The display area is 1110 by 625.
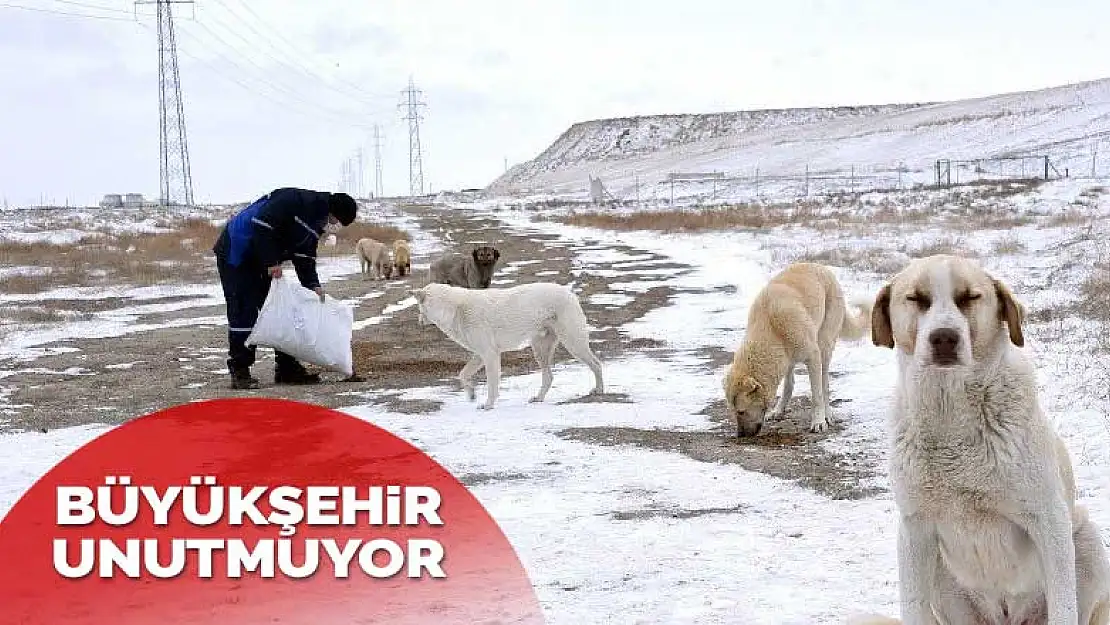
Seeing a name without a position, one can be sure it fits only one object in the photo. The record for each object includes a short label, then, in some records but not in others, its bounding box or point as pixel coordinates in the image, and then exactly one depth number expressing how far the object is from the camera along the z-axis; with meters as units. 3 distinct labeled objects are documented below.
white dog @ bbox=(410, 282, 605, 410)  9.48
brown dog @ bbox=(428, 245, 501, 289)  15.65
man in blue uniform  10.23
